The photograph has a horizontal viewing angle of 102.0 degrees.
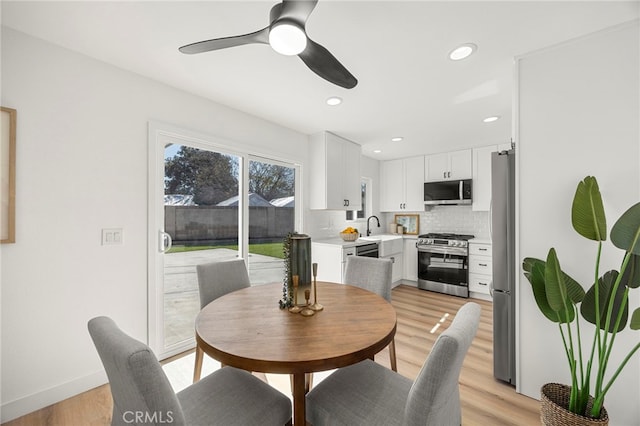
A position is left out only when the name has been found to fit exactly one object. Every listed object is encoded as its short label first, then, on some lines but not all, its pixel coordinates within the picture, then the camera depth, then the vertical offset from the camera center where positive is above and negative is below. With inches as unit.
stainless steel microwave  168.9 +15.0
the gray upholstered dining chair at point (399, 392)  32.0 -30.9
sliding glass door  90.5 -2.9
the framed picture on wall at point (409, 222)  203.8 -6.5
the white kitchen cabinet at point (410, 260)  185.5 -33.1
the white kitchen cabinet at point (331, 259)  137.0 -24.8
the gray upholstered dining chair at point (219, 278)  76.0 -20.2
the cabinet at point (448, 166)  172.6 +33.5
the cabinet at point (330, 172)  142.6 +24.3
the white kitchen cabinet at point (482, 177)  163.2 +23.5
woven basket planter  52.9 -42.8
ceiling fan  43.2 +32.6
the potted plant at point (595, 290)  51.0 -16.5
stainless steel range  161.2 -31.9
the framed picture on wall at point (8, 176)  62.7 +9.1
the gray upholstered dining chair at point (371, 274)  81.4 -19.8
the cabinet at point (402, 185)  193.2 +22.9
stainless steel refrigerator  79.0 -15.2
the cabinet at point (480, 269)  154.2 -33.0
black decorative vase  57.5 -10.9
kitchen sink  166.5 -19.9
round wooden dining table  37.9 -21.0
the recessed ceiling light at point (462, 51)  69.6 +45.0
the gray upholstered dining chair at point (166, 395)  28.9 -23.9
